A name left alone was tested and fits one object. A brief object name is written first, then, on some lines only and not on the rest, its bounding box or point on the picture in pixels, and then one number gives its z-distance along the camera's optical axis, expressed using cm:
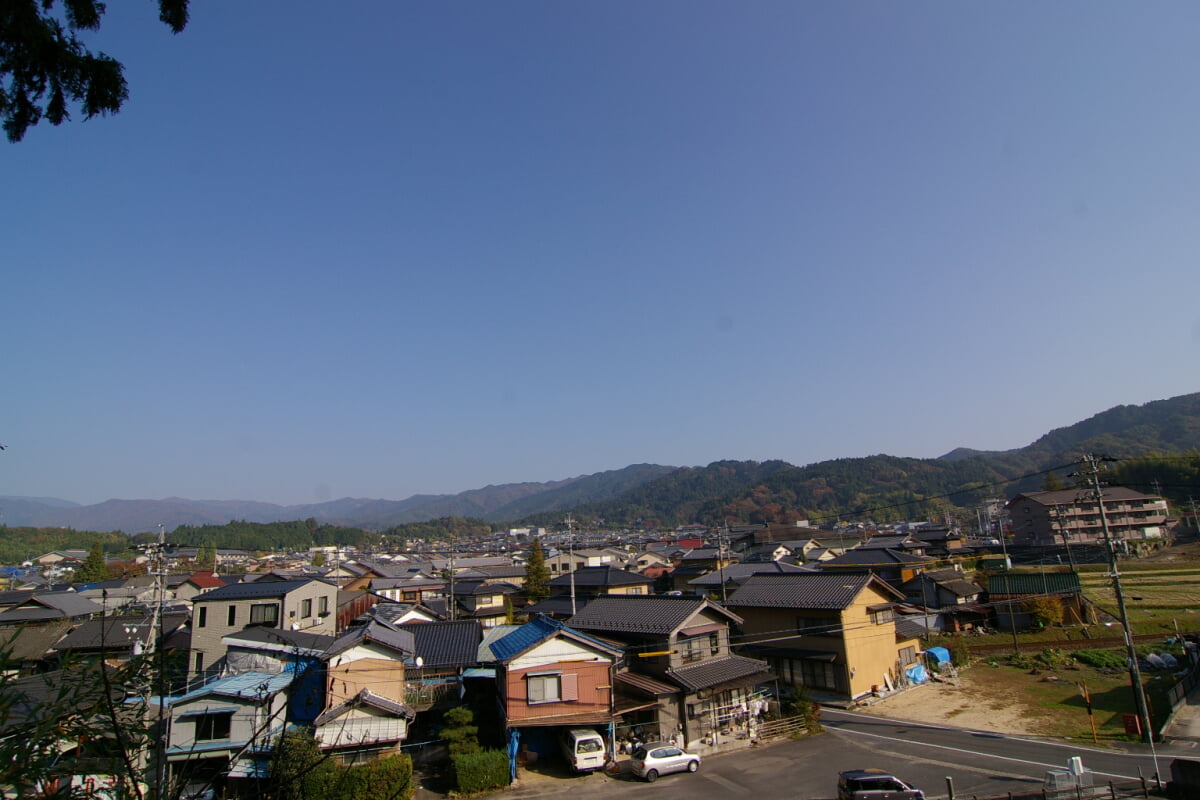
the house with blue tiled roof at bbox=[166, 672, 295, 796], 1992
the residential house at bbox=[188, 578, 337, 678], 3150
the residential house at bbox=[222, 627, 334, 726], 2228
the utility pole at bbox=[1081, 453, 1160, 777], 2080
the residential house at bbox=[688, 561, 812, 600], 4466
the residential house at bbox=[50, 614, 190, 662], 3359
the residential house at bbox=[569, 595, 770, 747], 2334
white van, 2100
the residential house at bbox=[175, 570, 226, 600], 6238
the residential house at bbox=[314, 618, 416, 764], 2061
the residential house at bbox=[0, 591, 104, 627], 4206
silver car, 2041
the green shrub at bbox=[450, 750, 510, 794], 1966
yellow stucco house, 2869
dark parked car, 1691
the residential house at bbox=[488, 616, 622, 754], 2191
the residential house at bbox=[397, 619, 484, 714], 2527
